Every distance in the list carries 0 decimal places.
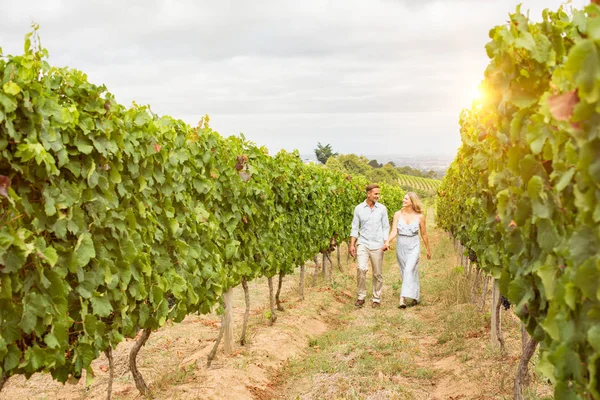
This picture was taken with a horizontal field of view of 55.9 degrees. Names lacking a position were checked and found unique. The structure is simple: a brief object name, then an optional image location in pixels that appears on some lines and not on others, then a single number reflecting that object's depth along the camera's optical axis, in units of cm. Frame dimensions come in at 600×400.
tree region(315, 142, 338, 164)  9694
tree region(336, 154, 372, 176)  6456
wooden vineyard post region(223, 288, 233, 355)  699
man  1033
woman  1006
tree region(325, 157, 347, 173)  5777
